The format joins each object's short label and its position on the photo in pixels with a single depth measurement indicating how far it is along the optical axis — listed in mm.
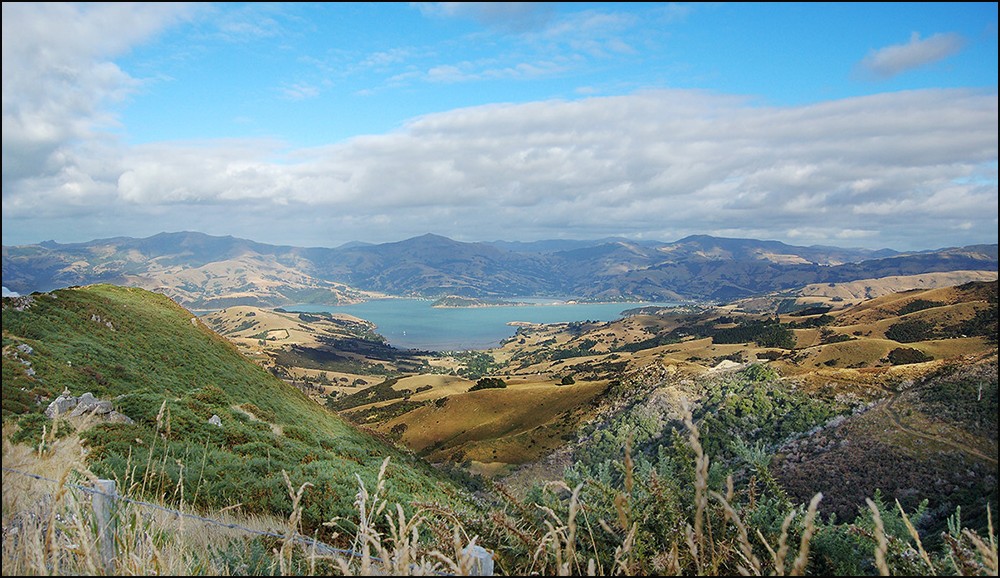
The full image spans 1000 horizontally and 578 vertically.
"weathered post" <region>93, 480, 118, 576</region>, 4074
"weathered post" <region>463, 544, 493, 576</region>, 3364
